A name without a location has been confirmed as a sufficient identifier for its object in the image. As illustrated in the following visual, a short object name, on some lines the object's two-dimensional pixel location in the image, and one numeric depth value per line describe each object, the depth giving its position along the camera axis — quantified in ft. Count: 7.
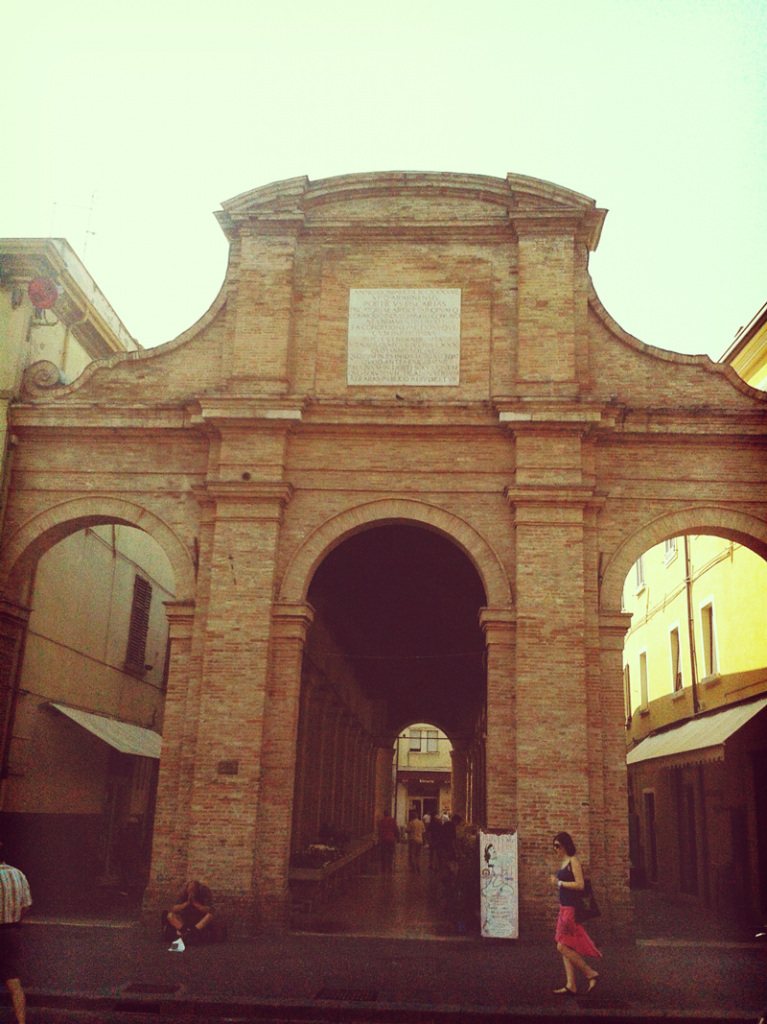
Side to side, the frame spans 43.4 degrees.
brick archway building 45.52
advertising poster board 41.68
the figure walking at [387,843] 84.02
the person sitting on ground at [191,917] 40.29
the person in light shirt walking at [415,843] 85.81
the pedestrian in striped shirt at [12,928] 25.66
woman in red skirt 31.96
